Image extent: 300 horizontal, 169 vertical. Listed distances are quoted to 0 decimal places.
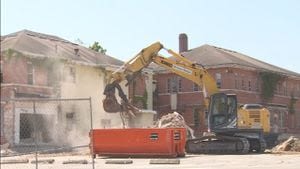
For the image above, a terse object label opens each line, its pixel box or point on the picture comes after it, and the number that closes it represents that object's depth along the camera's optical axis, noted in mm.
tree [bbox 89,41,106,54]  80000
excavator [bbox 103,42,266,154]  31562
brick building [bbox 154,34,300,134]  55094
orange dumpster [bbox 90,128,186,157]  26828
